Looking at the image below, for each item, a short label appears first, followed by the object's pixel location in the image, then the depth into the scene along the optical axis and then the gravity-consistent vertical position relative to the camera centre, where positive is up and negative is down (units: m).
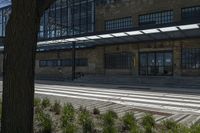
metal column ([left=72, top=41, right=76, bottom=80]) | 34.42 +1.01
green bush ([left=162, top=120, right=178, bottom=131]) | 7.03 -1.52
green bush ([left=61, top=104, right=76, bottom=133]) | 6.24 -1.41
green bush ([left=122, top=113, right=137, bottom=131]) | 6.93 -1.44
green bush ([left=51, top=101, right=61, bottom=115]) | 9.36 -1.48
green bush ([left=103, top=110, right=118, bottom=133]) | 6.16 -1.44
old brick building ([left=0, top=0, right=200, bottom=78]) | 28.00 +3.02
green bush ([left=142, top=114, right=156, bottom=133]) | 7.16 -1.46
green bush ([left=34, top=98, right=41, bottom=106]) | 10.51 -1.38
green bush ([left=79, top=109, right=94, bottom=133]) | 6.75 -1.44
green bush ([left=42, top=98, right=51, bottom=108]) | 10.67 -1.45
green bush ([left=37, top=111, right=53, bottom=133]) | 6.66 -1.42
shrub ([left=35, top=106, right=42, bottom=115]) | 9.01 -1.47
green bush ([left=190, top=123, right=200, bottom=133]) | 5.68 -1.33
